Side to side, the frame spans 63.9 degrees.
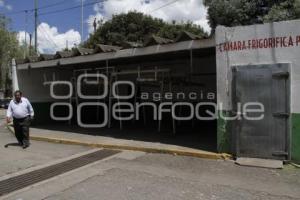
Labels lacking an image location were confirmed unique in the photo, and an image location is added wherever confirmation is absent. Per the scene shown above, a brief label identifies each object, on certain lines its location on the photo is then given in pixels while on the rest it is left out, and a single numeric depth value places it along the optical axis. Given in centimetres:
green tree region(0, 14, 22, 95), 2143
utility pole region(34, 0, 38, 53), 2059
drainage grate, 449
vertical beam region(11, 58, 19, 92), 997
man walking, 674
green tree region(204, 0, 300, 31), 1333
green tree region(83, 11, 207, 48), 2258
